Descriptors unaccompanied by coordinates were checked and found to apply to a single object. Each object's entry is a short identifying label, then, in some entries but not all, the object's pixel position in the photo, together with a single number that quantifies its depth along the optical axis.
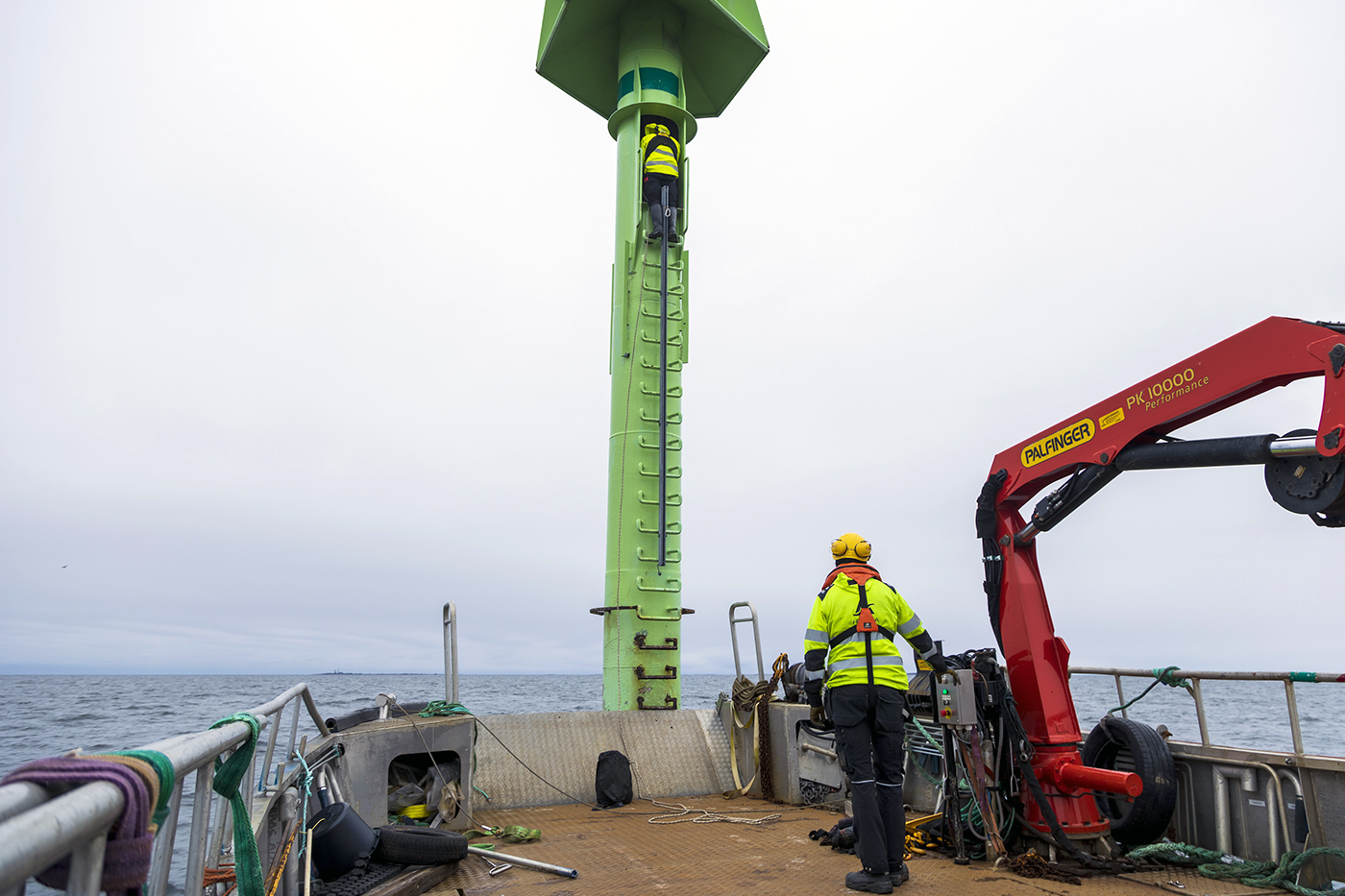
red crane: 4.48
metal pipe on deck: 5.64
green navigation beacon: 10.05
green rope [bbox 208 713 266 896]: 2.96
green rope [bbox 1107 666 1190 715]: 6.20
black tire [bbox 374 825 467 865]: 5.37
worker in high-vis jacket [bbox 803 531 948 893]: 5.36
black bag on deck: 8.39
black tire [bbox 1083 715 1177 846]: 5.88
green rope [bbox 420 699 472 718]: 8.07
